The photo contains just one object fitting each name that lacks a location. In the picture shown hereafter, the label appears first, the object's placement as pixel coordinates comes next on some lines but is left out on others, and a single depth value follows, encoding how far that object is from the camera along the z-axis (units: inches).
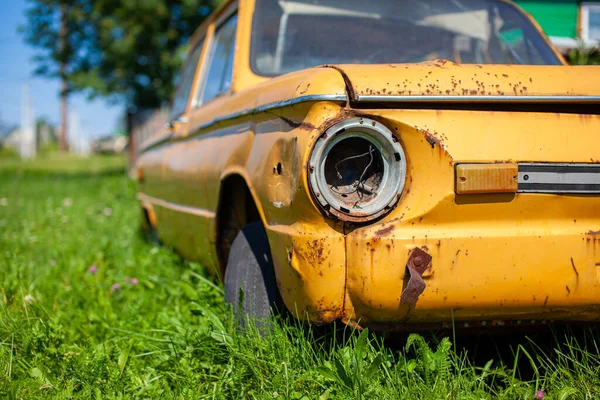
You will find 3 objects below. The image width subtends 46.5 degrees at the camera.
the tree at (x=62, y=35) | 783.1
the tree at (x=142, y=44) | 689.0
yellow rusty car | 83.0
